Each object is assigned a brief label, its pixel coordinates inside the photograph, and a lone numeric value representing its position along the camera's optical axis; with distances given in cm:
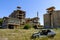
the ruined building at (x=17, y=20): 1653
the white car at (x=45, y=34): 769
